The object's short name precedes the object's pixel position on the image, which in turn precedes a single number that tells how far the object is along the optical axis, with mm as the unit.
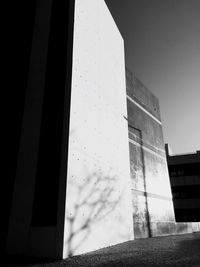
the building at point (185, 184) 19484
